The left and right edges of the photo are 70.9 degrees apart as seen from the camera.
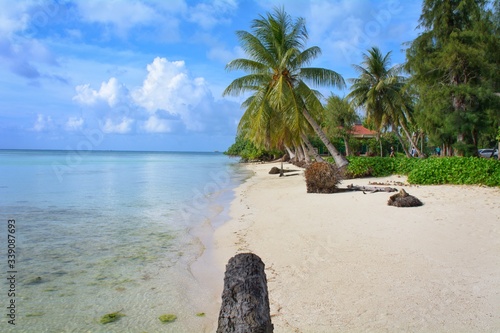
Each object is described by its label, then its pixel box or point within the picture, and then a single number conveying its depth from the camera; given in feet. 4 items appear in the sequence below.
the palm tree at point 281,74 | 63.31
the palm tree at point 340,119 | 140.77
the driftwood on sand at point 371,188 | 43.73
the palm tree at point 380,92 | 90.33
